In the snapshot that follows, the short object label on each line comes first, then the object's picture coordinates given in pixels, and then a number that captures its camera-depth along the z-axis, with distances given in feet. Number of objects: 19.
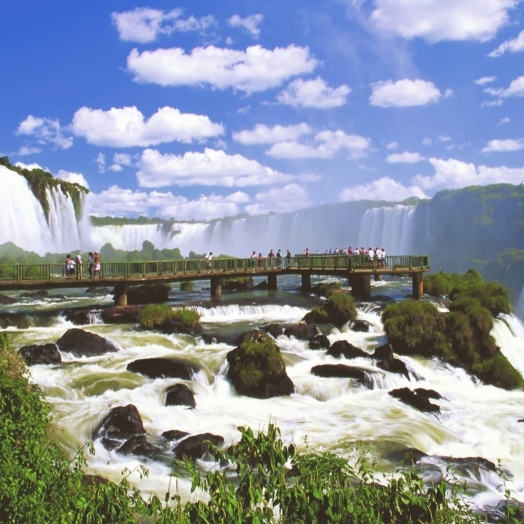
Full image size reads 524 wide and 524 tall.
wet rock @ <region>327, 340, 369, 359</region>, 66.85
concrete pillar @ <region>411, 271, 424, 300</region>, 113.50
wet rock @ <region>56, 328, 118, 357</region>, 63.98
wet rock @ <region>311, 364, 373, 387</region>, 58.29
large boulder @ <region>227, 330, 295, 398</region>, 54.65
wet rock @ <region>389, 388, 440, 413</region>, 52.16
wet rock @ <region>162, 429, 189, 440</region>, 42.73
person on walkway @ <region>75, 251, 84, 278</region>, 96.89
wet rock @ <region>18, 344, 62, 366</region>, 59.36
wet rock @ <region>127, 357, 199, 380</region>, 56.18
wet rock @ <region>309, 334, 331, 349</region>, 70.95
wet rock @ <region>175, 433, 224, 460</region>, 39.29
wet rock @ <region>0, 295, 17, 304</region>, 108.66
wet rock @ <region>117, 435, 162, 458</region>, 39.93
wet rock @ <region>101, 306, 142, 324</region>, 85.87
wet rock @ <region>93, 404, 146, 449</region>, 42.15
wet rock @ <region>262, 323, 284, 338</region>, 76.23
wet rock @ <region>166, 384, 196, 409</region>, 50.14
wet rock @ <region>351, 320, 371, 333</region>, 82.69
